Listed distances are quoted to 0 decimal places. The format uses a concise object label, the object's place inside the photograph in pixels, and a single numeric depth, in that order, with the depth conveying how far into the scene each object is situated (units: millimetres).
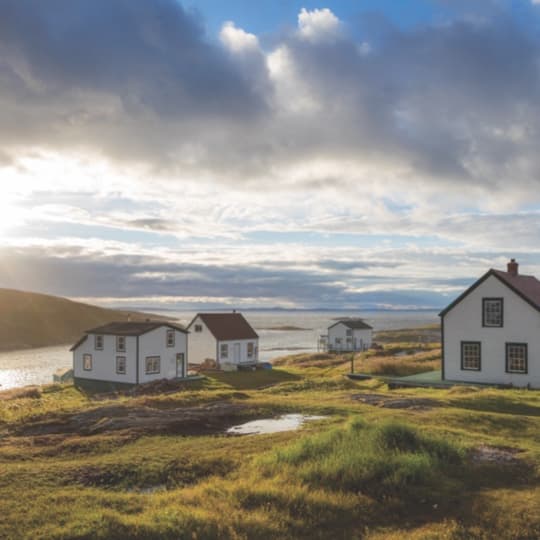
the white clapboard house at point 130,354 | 47562
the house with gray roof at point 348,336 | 85125
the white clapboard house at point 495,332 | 34281
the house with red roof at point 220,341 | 61500
